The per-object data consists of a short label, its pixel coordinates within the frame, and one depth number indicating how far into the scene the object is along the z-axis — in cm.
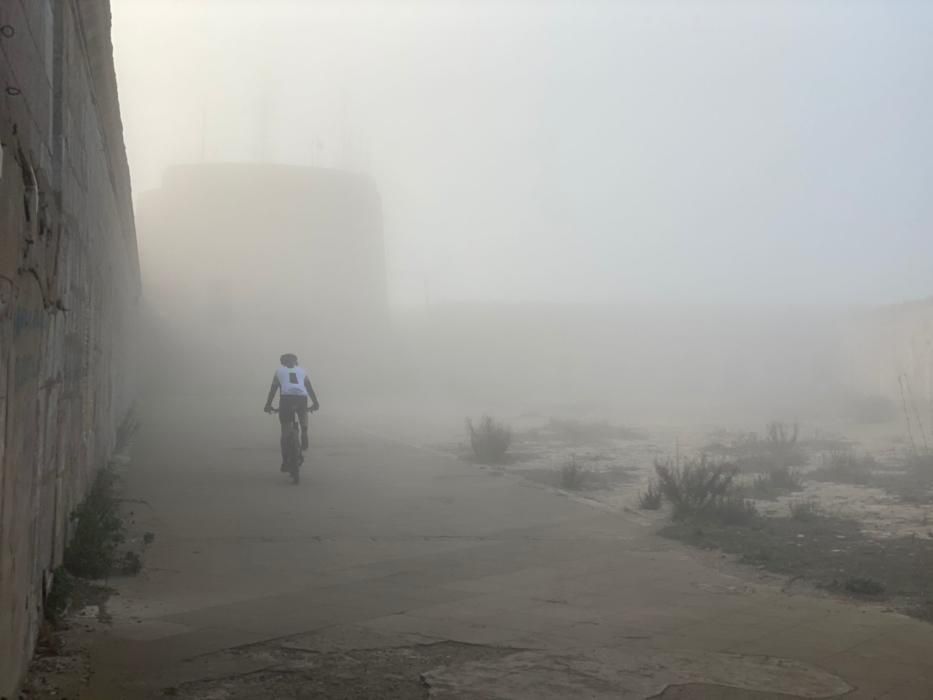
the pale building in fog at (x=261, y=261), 5122
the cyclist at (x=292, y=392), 1389
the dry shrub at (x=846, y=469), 1549
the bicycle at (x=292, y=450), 1362
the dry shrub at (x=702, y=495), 1095
